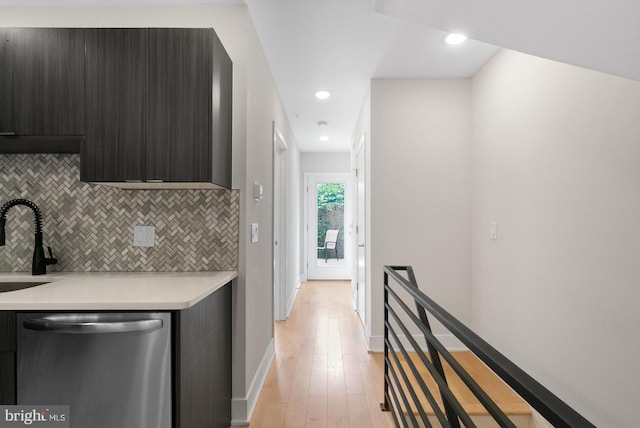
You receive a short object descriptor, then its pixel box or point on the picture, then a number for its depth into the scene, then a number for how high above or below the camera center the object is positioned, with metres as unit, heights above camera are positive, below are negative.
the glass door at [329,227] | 7.00 -0.05
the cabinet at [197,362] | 1.38 -0.59
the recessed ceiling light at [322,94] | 3.72 +1.36
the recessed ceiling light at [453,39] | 2.59 +1.34
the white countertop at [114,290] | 1.37 -0.29
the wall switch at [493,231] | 2.83 -0.05
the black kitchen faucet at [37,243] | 2.01 -0.11
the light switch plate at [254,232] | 2.34 -0.05
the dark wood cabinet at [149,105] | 1.82 +0.60
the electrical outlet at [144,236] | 2.16 -0.07
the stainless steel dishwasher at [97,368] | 1.35 -0.54
